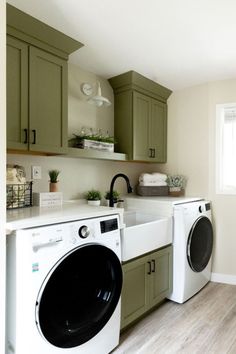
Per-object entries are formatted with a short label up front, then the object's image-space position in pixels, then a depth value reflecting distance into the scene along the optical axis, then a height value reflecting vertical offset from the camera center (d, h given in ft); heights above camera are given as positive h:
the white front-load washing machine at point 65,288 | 4.11 -2.19
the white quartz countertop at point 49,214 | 4.20 -0.80
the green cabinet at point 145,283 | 6.20 -2.96
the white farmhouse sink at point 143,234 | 6.07 -1.60
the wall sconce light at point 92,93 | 7.31 +2.63
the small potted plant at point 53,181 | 6.88 -0.19
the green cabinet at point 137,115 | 8.73 +2.18
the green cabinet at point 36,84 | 5.34 +2.08
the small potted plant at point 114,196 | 8.52 -0.75
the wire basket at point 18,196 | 5.65 -0.51
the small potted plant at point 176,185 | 9.78 -0.38
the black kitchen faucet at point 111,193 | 6.87 -0.53
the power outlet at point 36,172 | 6.77 +0.05
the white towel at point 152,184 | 9.73 -0.35
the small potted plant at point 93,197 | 7.87 -0.72
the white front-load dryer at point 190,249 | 7.78 -2.42
